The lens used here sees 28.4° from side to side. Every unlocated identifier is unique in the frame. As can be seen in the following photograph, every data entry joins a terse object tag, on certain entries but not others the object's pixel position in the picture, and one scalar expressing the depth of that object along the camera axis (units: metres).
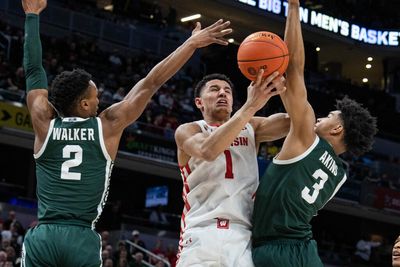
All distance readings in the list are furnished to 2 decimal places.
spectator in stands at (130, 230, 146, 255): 17.45
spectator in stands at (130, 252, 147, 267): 15.89
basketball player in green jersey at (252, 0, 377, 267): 5.64
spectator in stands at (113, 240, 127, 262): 15.69
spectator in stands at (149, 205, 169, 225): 20.57
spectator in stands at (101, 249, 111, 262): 14.98
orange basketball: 5.50
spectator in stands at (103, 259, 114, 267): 14.55
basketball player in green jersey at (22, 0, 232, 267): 5.12
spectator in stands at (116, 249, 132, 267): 15.34
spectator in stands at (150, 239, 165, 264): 17.03
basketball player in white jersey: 5.45
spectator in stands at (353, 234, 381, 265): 24.31
